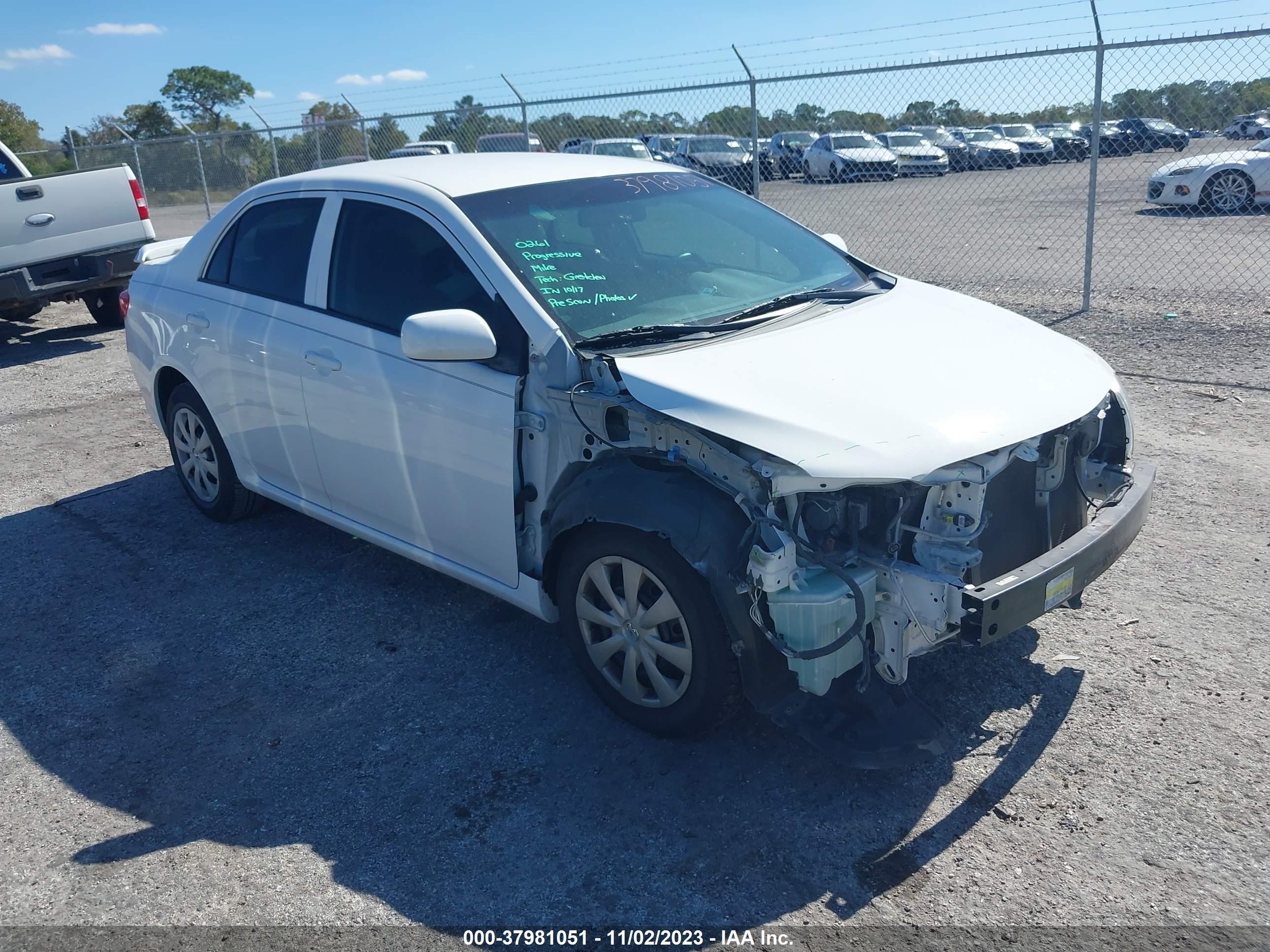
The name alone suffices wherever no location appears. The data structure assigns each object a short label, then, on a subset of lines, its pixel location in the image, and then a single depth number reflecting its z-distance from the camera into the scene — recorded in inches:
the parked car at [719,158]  510.3
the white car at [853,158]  501.8
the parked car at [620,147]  539.8
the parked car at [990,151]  518.0
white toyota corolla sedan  123.9
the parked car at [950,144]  479.2
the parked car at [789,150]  506.3
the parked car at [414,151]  701.3
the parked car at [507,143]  540.1
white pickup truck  391.2
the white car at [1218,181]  489.4
